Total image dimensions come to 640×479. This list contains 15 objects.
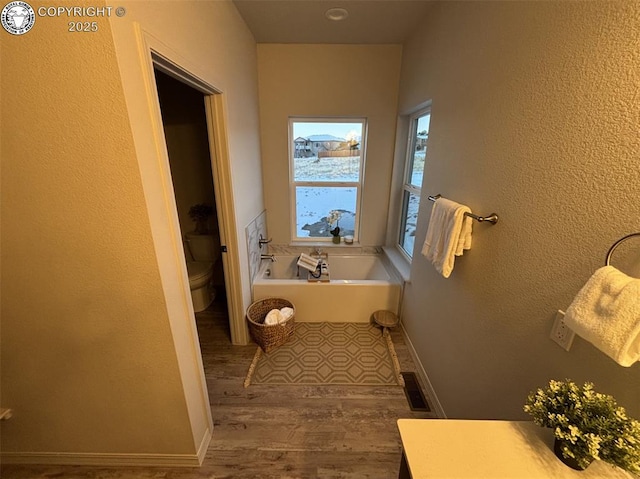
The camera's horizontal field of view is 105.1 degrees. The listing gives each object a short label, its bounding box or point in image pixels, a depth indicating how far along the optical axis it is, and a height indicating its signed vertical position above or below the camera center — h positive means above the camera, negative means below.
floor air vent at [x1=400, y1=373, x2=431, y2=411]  1.63 -1.55
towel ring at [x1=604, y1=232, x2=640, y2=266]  0.61 -0.20
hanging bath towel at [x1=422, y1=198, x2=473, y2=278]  1.28 -0.38
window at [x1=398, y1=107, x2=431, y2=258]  2.31 -0.14
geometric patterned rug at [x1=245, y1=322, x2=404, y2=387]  1.84 -1.55
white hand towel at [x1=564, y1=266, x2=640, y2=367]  0.55 -0.34
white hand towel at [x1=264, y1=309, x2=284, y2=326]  2.07 -1.29
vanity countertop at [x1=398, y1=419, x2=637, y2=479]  0.58 -0.70
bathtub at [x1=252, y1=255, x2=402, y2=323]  2.34 -1.25
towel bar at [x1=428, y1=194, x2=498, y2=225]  1.11 -0.24
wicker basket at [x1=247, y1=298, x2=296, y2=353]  2.01 -1.34
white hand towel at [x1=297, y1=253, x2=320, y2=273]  2.51 -1.02
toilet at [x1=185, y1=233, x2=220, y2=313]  2.50 -1.05
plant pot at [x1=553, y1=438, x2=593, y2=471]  0.58 -0.68
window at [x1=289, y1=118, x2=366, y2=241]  2.81 -0.17
